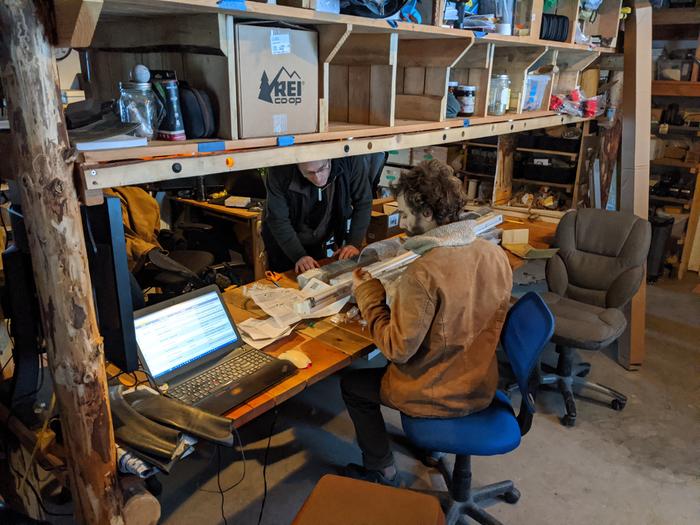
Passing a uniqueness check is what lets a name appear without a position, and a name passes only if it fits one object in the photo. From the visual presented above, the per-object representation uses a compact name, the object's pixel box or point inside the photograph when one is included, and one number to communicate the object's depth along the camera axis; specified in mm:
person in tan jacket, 1700
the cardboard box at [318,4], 1469
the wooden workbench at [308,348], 1602
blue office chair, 1803
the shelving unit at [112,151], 1033
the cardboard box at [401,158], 5012
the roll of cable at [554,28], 2695
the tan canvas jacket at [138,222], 3133
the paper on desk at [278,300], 2061
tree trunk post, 1000
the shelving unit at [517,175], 3857
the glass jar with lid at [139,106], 1321
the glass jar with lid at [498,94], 2689
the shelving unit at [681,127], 4309
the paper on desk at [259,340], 1904
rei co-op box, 1453
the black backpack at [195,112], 1437
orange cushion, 1411
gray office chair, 2754
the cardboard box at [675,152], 4691
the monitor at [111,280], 1217
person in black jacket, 2672
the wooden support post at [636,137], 3159
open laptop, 1605
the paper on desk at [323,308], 2109
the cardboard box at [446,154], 4770
